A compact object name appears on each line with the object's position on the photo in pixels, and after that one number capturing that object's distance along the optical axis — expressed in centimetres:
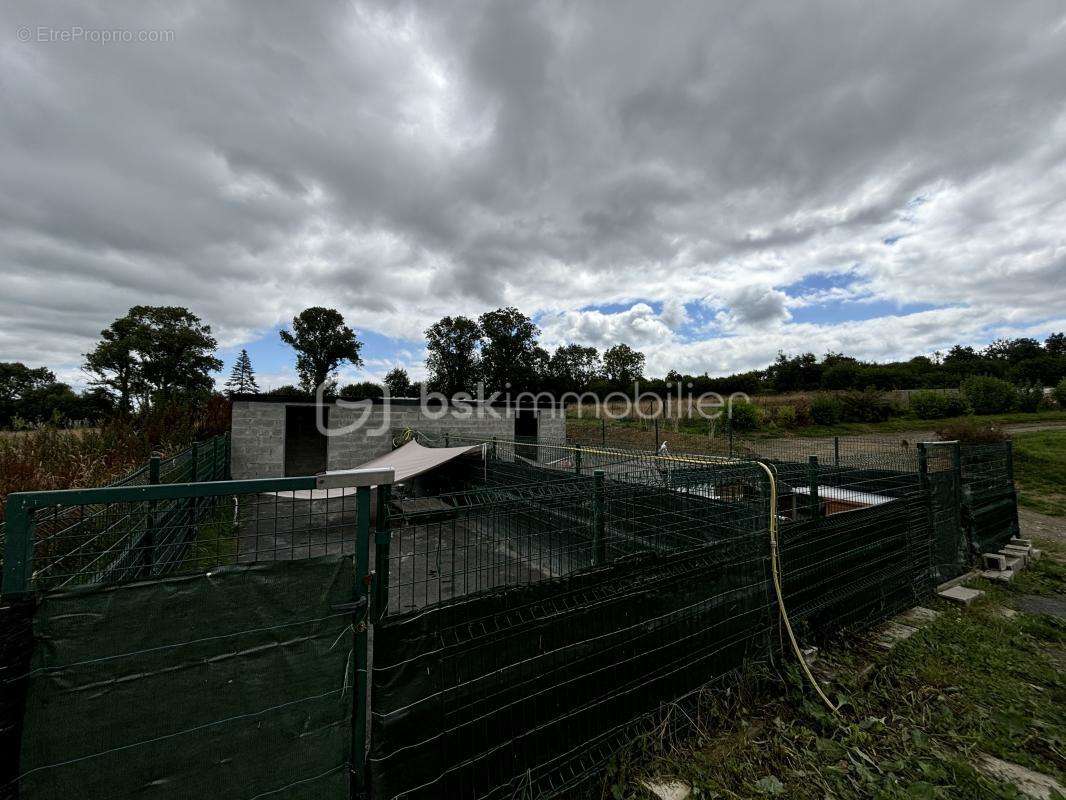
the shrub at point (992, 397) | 2061
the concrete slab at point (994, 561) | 456
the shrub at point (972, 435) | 1102
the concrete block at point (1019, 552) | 493
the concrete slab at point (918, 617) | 351
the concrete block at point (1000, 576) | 441
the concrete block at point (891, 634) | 316
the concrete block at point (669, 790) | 192
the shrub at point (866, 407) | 2138
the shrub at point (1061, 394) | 2041
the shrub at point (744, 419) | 2055
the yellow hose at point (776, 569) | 262
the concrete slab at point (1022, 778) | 197
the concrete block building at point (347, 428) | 983
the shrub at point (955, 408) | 2017
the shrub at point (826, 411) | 2134
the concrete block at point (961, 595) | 385
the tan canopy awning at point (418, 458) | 631
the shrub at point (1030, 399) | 2061
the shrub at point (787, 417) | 2153
